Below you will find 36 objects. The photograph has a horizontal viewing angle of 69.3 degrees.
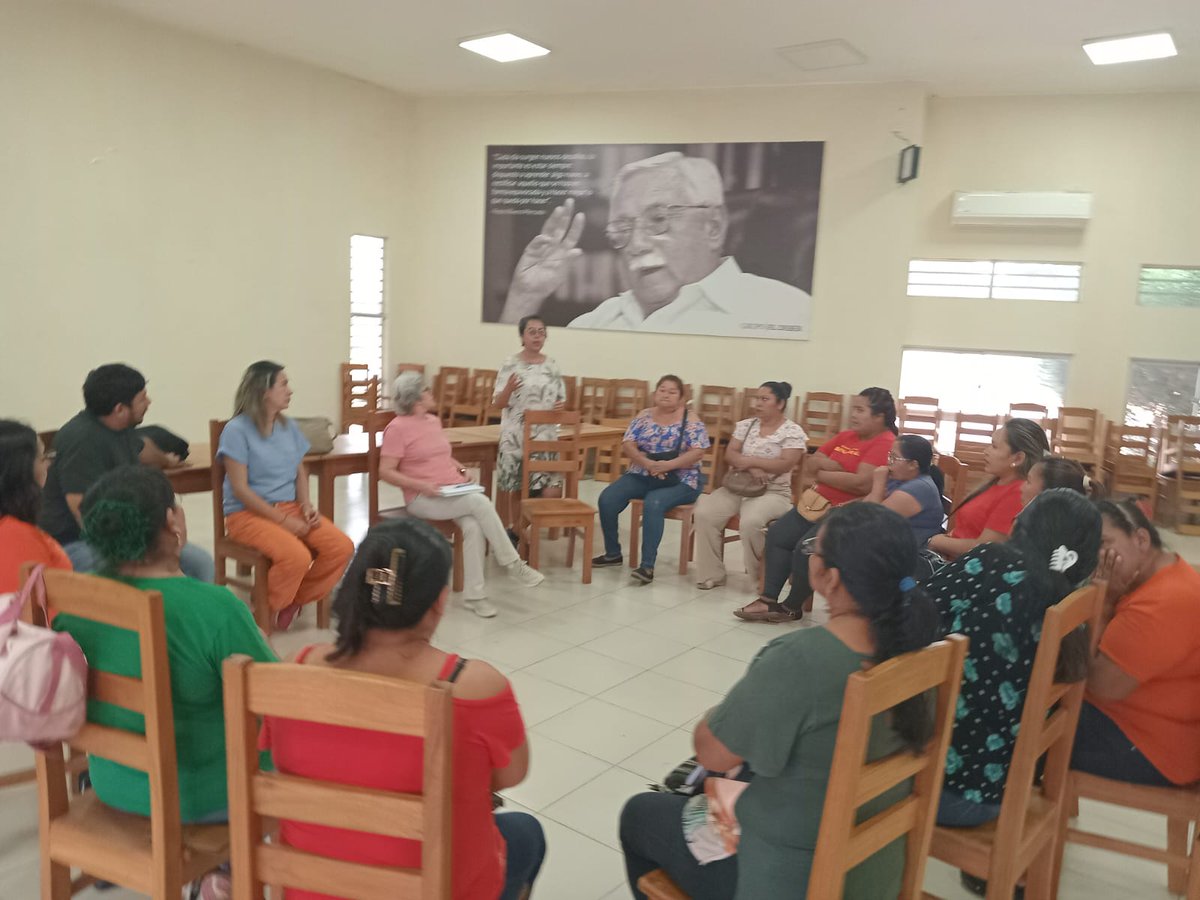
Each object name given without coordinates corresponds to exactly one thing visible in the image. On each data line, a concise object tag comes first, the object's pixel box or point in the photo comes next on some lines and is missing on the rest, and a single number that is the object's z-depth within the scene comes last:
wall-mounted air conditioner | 7.53
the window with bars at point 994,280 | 7.73
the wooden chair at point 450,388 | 9.16
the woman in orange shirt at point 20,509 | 2.12
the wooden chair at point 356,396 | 8.95
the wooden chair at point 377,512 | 4.34
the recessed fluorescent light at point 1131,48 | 6.04
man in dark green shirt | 3.06
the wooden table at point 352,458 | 3.90
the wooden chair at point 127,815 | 1.46
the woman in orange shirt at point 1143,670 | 1.94
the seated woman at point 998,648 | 1.80
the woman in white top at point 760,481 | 4.65
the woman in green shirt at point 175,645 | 1.58
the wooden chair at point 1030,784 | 1.69
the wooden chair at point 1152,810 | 1.97
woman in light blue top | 3.55
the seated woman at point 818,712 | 1.40
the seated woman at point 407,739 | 1.29
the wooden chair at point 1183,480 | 6.93
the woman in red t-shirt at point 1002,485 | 3.27
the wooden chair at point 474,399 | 8.93
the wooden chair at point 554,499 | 4.72
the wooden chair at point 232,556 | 3.54
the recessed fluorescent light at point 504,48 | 6.99
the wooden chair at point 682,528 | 4.96
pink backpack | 1.44
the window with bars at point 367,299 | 9.13
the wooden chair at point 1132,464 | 7.20
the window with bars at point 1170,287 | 7.41
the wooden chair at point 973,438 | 7.52
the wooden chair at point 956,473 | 4.18
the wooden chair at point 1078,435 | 7.61
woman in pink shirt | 4.25
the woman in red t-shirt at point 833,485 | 4.30
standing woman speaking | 5.21
